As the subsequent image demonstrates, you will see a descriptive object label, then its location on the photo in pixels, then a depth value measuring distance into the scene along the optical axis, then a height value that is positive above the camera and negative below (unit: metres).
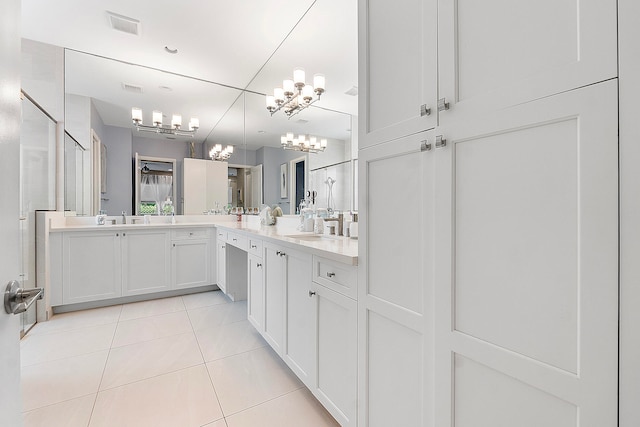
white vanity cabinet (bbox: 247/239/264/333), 2.18 -0.58
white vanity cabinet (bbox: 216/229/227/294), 3.39 -0.59
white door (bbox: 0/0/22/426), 0.62 +0.03
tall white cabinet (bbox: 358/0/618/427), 0.59 -0.01
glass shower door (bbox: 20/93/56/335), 2.63 +0.35
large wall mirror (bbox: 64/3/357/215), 2.53 +1.04
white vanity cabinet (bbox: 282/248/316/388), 1.53 -0.61
